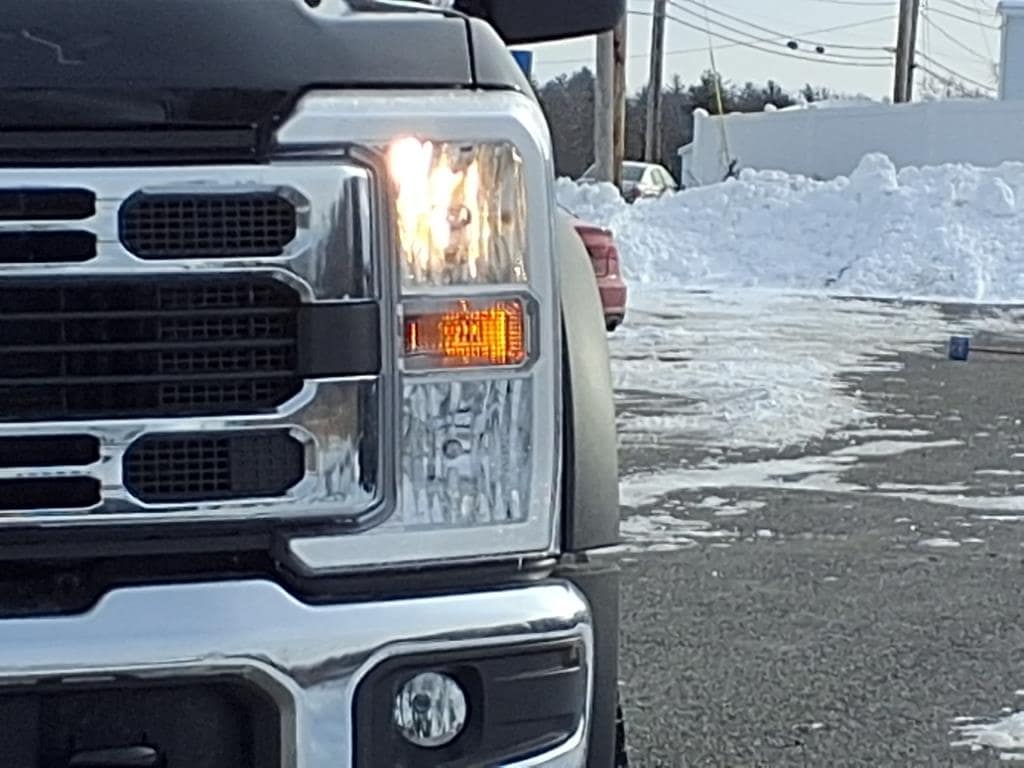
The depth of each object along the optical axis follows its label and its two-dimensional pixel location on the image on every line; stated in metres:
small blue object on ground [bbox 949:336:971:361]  14.27
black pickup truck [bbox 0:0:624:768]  2.33
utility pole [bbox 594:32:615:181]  23.56
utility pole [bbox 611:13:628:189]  23.58
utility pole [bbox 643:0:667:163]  42.84
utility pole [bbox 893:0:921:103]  34.62
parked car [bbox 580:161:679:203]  32.58
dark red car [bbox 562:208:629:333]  13.79
